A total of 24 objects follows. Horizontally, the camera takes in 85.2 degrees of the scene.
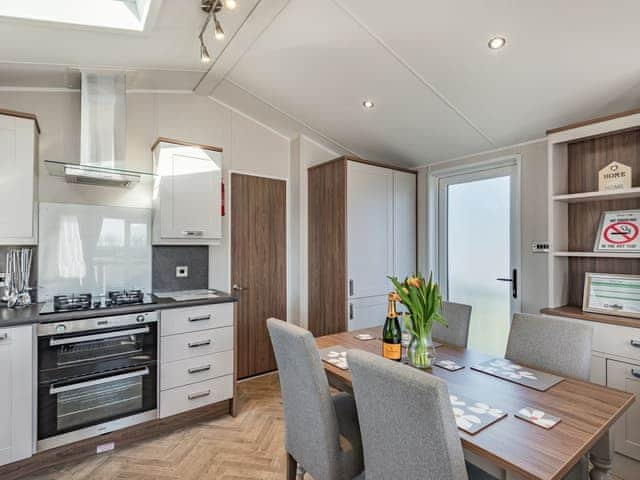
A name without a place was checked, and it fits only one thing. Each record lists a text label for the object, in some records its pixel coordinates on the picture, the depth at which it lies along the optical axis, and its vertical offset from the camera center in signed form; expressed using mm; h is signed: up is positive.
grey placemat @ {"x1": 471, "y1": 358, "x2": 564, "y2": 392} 1479 -587
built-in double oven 2080 -846
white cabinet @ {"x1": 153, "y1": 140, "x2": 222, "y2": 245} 2752 +410
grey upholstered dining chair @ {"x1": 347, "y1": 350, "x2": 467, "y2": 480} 977 -545
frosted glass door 3129 -40
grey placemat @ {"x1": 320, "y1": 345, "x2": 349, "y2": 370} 1709 -587
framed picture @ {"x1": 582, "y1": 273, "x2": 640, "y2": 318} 2227 -324
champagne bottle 1714 -453
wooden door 3490 -191
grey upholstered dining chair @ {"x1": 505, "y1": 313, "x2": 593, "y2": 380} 1667 -507
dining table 983 -596
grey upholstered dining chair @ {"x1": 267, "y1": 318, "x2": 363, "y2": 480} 1438 -752
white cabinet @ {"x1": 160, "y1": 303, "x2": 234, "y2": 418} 2475 -848
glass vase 1646 -508
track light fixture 1833 +1336
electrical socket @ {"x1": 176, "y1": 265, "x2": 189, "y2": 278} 3111 -245
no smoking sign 2314 +93
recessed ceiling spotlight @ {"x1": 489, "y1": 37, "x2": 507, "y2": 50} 2014 +1190
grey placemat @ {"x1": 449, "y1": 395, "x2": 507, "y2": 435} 1145 -596
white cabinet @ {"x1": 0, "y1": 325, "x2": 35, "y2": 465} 1935 -854
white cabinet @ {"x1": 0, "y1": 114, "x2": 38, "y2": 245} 2186 +412
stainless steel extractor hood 2521 +852
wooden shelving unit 2375 +321
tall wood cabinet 3293 +54
